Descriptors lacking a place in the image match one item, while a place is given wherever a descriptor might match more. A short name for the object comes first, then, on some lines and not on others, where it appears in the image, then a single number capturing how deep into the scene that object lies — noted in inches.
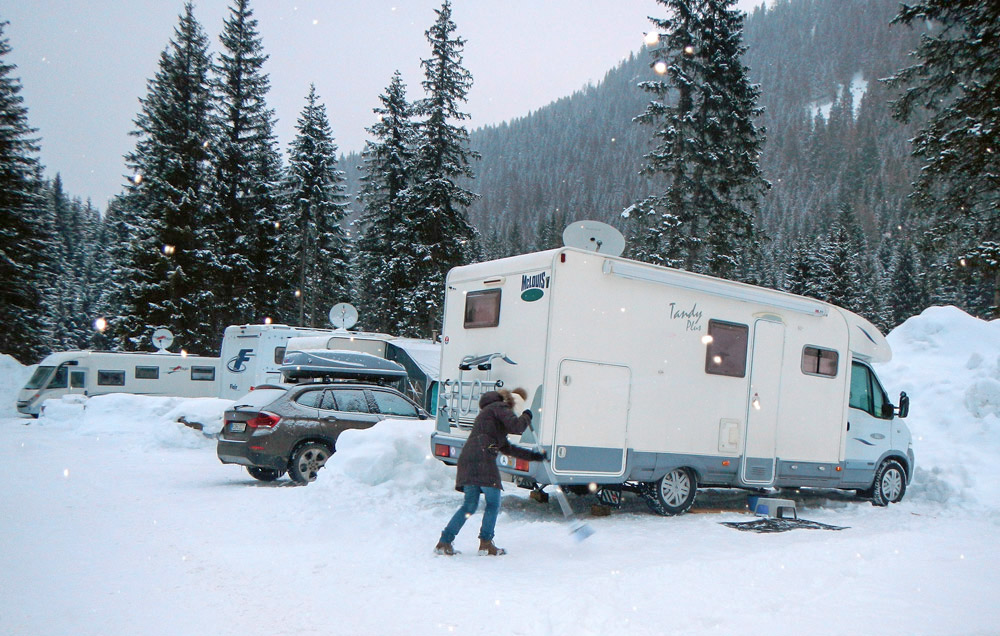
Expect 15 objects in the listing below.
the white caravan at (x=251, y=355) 786.8
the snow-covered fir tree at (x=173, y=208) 1222.9
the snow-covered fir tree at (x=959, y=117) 719.7
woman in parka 261.3
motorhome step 372.5
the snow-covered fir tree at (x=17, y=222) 1222.9
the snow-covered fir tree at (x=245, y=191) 1317.7
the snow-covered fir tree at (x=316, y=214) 1336.1
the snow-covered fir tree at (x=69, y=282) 2096.6
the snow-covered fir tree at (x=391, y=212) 1222.3
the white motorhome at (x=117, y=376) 941.8
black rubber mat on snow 337.7
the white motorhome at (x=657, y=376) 318.7
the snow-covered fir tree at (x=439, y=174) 1195.3
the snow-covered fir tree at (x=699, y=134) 968.9
